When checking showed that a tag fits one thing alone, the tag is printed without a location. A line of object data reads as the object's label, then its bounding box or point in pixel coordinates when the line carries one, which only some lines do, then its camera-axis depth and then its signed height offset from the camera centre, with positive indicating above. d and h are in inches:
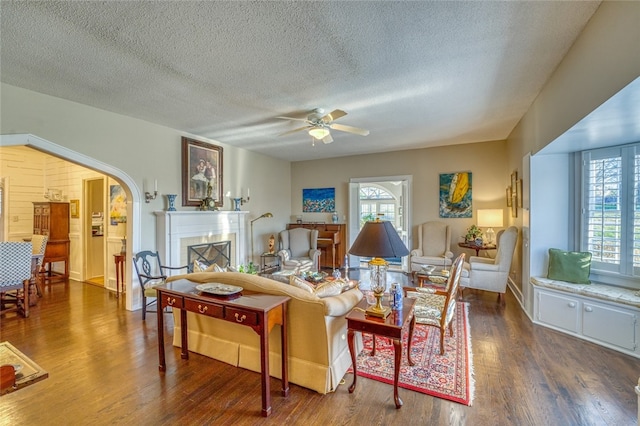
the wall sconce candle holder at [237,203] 235.8 +5.8
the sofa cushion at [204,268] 119.2 -24.9
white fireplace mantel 182.1 -15.2
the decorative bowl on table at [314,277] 153.0 -37.2
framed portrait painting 199.0 +28.3
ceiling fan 151.4 +46.2
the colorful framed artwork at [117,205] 209.8 +3.7
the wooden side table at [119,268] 193.9 -40.7
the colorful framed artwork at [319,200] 294.2 +10.7
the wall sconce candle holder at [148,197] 176.4 +8.2
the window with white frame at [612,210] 122.2 +0.1
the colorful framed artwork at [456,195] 237.0 +12.8
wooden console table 81.0 -31.3
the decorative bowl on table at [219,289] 92.6 -26.4
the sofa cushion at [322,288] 93.9 -26.4
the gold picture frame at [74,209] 238.2 +0.8
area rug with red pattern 90.3 -56.4
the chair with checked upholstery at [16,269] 147.2 -31.2
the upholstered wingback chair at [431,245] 222.5 -28.7
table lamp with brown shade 82.2 -10.8
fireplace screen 199.5 -32.0
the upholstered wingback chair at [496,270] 174.6 -37.4
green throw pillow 131.8 -26.4
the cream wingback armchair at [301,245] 247.3 -32.1
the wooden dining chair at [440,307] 103.8 -39.2
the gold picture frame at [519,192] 172.2 +11.0
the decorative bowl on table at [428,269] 172.5 -37.0
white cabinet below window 109.0 -45.9
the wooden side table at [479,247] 203.8 -26.2
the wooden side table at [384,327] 81.0 -34.2
